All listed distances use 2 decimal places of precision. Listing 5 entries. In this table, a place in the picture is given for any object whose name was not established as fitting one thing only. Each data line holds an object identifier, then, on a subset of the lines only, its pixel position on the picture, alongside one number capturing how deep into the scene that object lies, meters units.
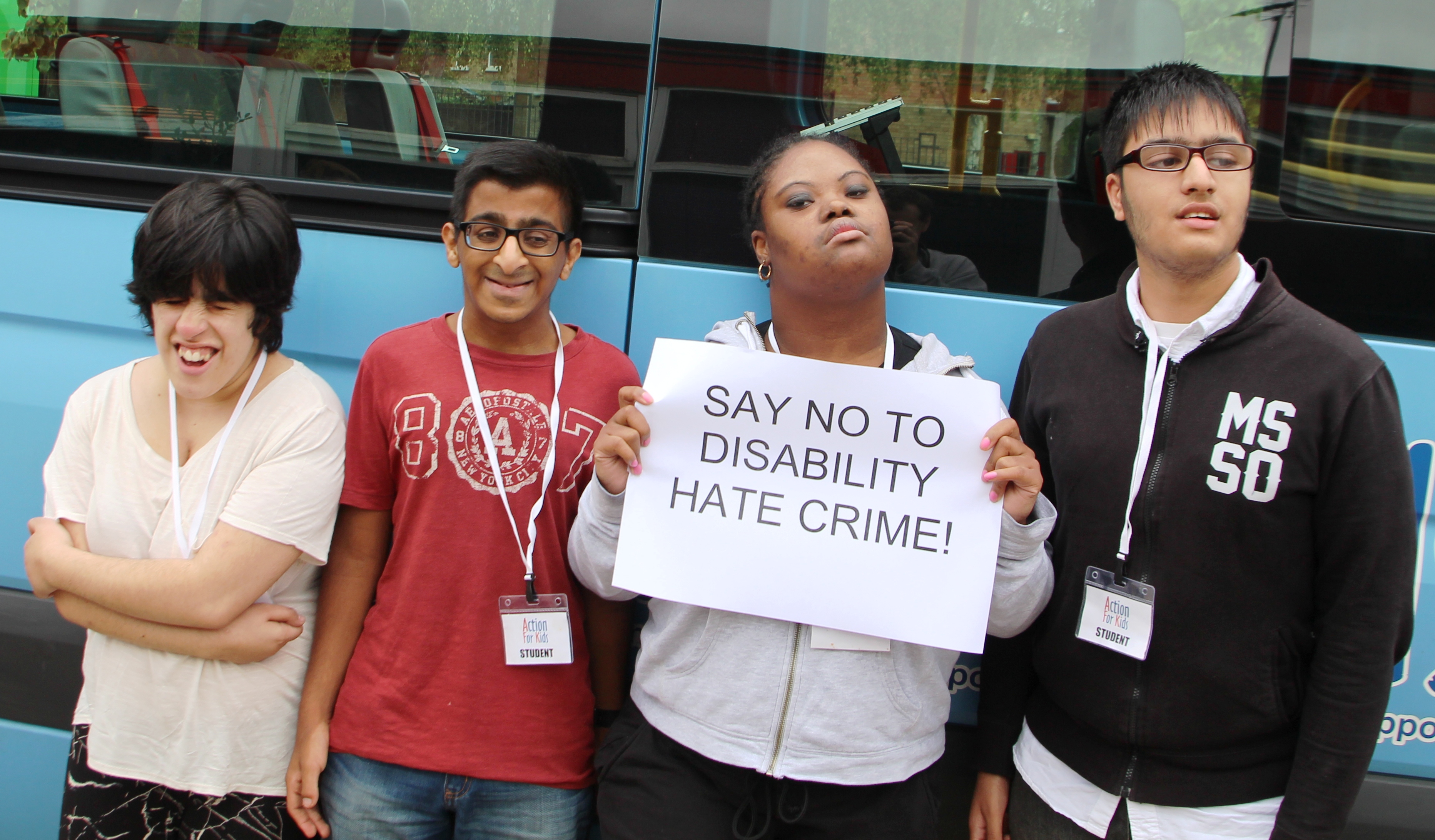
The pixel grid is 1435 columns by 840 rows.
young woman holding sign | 1.49
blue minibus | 1.67
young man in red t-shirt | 1.63
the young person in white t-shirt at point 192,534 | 1.62
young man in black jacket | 1.37
